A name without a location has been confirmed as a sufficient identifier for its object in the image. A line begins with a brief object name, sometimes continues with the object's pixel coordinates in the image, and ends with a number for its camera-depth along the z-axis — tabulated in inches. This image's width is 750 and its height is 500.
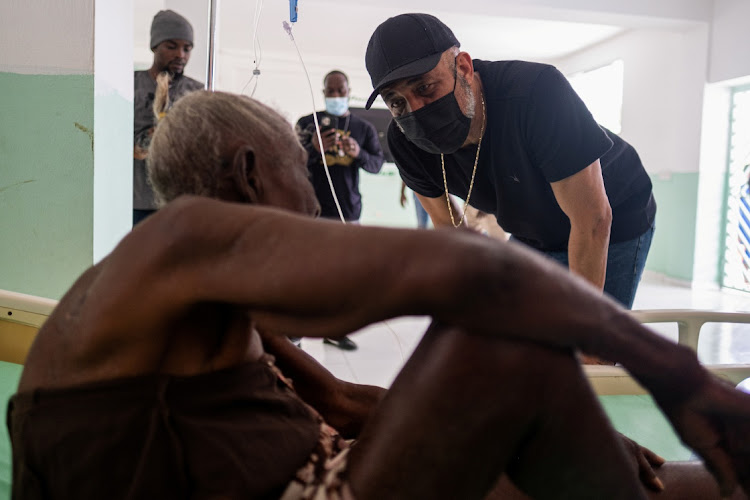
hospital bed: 61.7
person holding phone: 147.0
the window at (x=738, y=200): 248.2
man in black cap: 62.1
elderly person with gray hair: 27.9
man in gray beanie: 110.2
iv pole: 73.3
